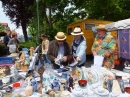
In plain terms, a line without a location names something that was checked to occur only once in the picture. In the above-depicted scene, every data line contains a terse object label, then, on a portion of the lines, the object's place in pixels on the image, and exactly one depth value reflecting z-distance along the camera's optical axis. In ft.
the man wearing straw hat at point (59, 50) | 6.48
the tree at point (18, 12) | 39.73
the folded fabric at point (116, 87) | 3.99
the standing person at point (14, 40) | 10.66
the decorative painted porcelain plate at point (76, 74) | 4.79
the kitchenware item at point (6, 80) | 4.91
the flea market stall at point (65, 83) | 3.83
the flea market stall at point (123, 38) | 12.12
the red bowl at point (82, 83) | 3.93
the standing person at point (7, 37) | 16.38
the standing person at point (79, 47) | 6.39
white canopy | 12.17
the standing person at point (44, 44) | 13.39
